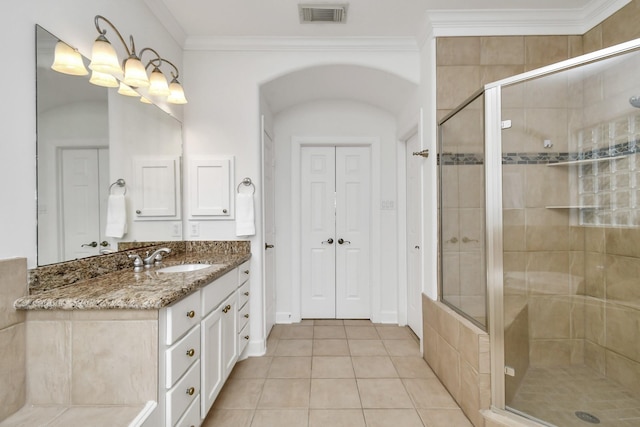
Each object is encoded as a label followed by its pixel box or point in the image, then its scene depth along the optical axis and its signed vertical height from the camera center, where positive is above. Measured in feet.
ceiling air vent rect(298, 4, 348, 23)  7.07 +4.94
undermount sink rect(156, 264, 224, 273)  6.26 -1.12
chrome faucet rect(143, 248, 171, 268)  6.22 -0.89
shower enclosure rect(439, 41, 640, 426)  5.19 -0.56
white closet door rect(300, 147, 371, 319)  11.07 -0.65
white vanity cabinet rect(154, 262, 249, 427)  3.96 -2.18
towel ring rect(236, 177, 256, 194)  8.29 +0.90
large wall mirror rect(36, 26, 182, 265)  4.24 +0.89
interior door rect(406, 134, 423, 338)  8.75 -0.73
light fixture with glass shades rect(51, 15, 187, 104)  4.50 +2.59
